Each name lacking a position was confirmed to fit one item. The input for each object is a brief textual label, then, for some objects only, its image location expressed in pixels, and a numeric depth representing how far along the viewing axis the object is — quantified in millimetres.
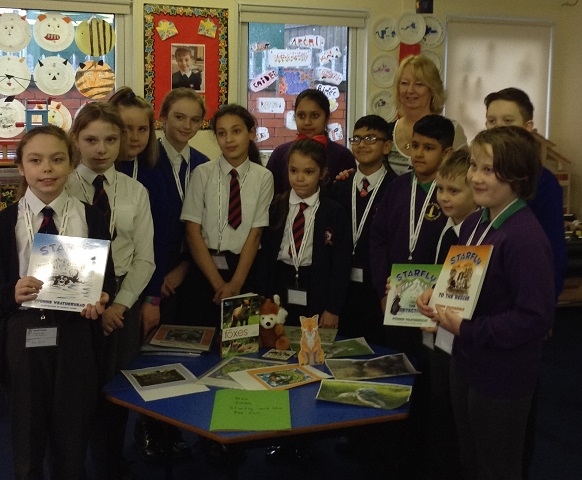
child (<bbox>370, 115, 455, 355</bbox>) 2789
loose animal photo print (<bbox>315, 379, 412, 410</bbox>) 2176
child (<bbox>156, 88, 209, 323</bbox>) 3135
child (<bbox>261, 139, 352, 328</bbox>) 3027
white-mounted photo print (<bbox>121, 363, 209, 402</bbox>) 2240
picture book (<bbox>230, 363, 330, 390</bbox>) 2305
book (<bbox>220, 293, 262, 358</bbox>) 2578
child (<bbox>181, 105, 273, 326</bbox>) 3104
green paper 1995
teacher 3367
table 1987
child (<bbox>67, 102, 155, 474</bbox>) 2592
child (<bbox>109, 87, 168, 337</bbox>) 2877
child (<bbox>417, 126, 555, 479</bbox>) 1921
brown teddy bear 2680
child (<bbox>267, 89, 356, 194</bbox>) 3486
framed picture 5145
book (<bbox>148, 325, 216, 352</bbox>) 2654
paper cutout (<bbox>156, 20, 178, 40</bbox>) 5145
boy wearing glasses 3158
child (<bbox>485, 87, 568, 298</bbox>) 2312
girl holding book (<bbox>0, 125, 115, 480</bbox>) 2201
